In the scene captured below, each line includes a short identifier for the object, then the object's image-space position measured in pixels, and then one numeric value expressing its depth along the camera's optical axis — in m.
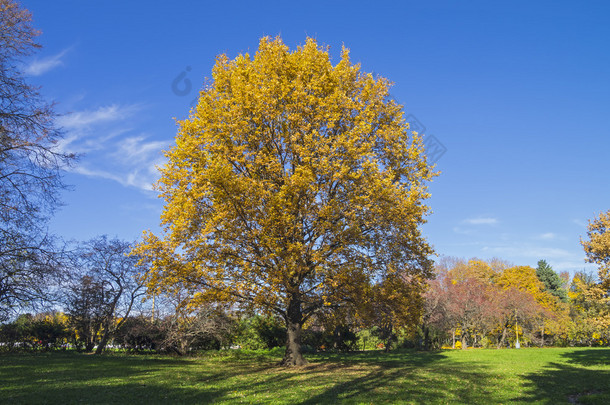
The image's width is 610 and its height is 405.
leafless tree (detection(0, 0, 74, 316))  13.54
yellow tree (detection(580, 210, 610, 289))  24.09
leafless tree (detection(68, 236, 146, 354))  28.72
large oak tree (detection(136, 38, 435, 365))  17.38
